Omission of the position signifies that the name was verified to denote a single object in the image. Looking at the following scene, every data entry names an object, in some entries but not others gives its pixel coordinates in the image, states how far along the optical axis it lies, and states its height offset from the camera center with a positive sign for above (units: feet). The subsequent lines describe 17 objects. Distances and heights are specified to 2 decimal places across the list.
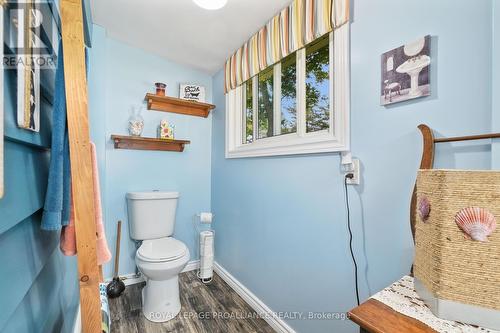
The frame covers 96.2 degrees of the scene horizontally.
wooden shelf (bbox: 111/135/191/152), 6.82 +0.68
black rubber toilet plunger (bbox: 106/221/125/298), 6.43 -3.52
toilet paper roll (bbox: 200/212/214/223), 7.82 -1.87
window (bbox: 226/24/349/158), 4.04 +1.45
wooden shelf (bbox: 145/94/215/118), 7.27 +2.05
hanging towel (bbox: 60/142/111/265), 3.22 -0.88
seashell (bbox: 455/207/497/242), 1.72 -0.47
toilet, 5.56 -2.33
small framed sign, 7.97 +2.58
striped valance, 4.08 +2.87
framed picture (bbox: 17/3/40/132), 1.88 +0.78
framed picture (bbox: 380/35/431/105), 2.94 +1.26
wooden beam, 2.53 +0.06
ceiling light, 4.47 +3.23
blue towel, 2.39 -0.06
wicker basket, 1.73 -0.75
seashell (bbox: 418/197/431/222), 2.08 -0.43
